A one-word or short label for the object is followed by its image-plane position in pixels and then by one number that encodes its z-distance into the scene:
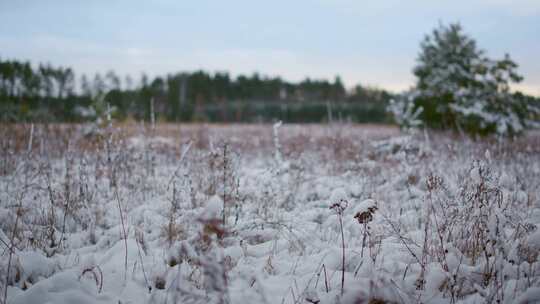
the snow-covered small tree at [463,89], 9.73
